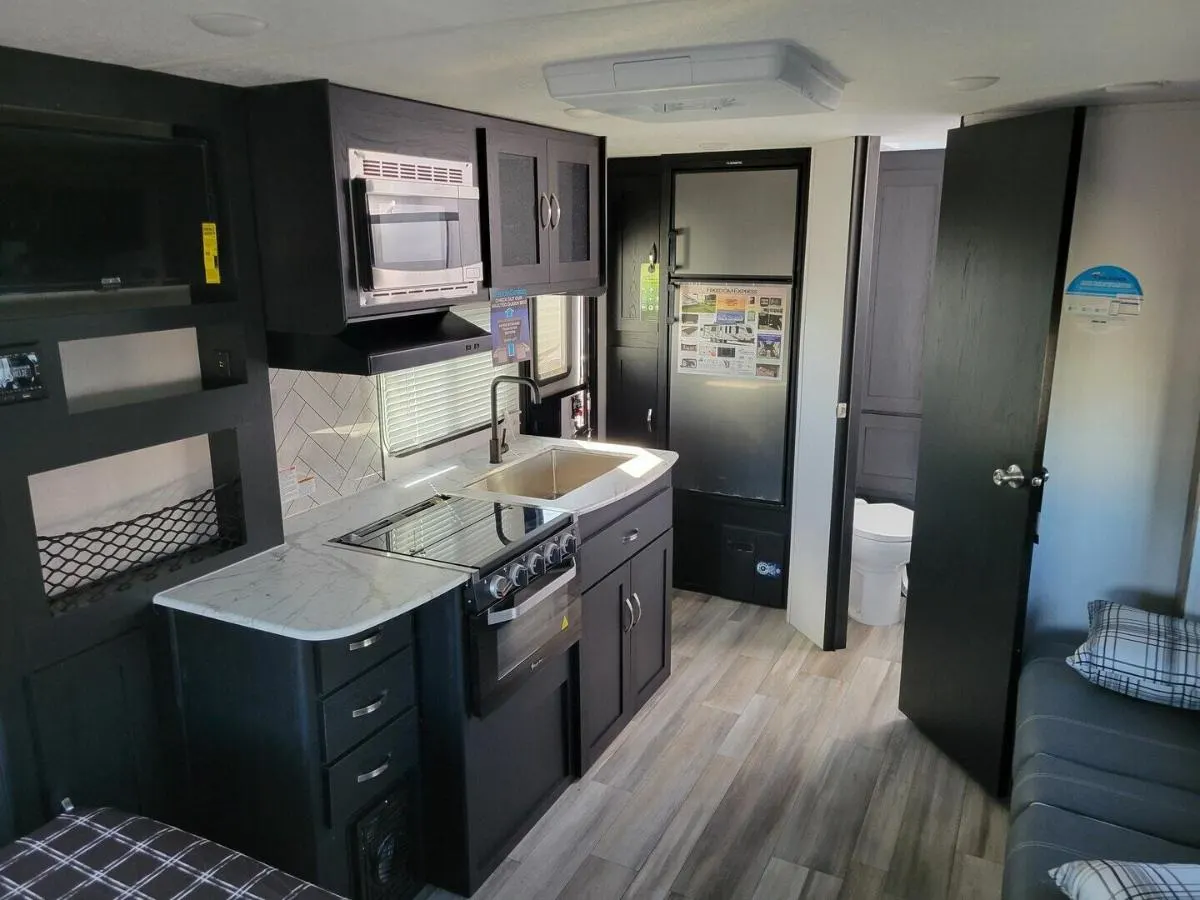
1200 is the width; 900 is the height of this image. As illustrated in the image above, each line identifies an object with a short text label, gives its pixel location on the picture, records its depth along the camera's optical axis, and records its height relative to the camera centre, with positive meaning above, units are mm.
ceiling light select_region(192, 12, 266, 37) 1447 +417
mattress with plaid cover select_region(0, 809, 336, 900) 1579 -1117
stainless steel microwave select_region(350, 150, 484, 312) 2166 +108
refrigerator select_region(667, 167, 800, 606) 3826 -460
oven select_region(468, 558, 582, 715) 2240 -1001
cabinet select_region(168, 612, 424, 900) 1973 -1117
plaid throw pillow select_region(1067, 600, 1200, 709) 2303 -1035
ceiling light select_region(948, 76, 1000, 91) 2094 +457
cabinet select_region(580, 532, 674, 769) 2852 -1301
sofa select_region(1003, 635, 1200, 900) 1846 -1201
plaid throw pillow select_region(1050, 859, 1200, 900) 1461 -1038
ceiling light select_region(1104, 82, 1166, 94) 2174 +461
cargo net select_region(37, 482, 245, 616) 1966 -678
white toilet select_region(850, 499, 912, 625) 3879 -1317
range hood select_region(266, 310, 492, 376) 2213 -205
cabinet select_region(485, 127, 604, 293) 2721 +204
